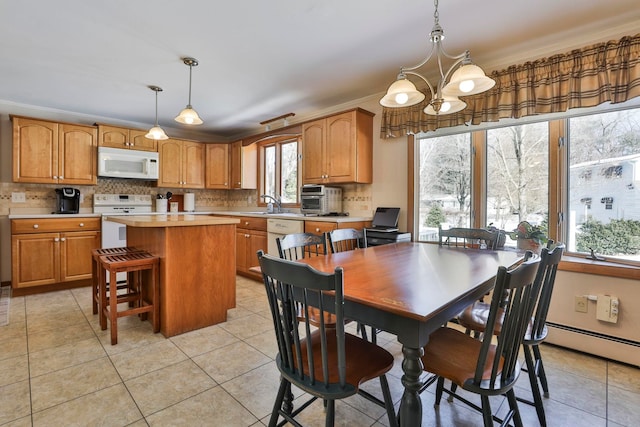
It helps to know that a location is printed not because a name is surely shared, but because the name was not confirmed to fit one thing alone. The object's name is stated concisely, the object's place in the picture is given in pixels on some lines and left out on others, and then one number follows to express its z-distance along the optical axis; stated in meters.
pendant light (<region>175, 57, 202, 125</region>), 2.82
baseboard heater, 2.09
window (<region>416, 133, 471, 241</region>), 3.09
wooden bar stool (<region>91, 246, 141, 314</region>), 2.79
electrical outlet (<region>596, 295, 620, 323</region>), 2.14
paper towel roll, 5.39
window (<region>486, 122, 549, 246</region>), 2.64
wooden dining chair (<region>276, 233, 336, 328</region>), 1.72
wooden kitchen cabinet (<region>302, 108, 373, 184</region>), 3.54
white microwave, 4.26
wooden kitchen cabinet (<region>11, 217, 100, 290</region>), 3.52
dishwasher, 3.71
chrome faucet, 4.82
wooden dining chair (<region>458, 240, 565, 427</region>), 1.30
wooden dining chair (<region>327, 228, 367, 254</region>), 2.19
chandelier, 1.59
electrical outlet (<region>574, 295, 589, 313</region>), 2.26
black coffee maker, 4.07
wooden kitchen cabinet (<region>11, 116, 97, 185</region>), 3.73
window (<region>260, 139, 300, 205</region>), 4.84
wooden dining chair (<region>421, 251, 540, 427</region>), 1.05
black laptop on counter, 3.40
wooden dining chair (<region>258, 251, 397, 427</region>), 1.03
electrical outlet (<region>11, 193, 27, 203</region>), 4.00
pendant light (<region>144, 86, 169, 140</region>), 3.26
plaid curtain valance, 2.11
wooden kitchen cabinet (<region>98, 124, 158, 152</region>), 4.30
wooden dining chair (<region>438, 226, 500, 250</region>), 2.35
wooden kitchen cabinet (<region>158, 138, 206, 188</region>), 4.89
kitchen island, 2.45
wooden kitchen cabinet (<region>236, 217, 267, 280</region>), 4.14
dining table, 1.05
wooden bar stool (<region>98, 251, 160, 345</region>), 2.30
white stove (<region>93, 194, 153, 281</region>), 4.01
